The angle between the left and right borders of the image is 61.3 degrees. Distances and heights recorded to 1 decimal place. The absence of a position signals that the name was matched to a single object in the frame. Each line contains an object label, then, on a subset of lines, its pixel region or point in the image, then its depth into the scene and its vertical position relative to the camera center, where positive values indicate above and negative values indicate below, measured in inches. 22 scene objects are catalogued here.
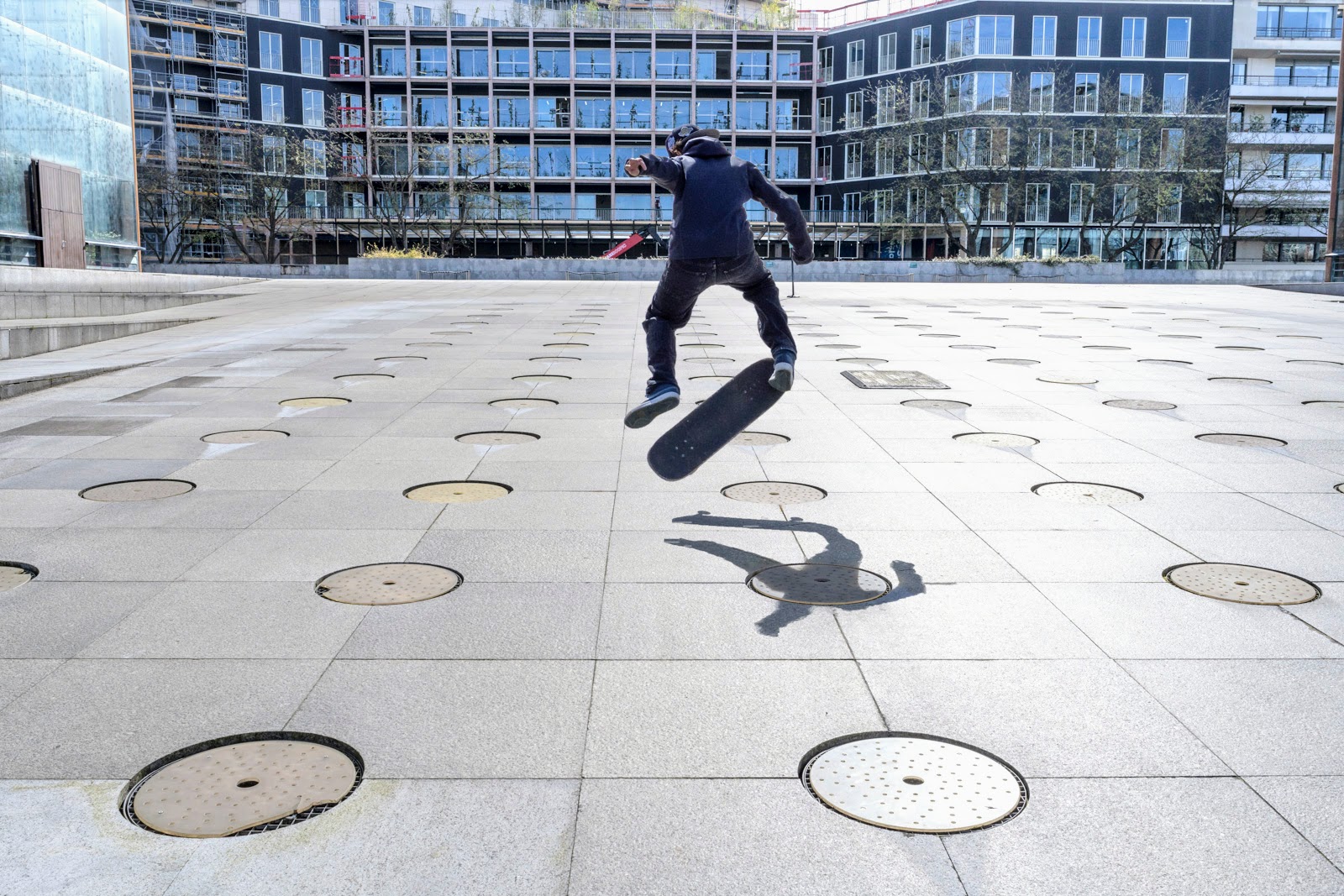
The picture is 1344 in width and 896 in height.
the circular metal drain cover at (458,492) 249.9 -47.1
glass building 999.0 +136.2
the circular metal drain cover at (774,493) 249.0 -46.7
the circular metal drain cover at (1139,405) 370.0 -39.6
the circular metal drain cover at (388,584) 181.8 -49.8
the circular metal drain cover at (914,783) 113.3 -52.2
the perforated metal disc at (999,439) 310.5 -43.1
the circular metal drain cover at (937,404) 374.3 -40.3
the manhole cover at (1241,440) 308.9 -42.6
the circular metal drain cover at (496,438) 314.8 -43.8
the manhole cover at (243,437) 315.9 -44.1
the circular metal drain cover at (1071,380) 434.6 -37.2
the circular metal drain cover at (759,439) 314.8 -43.8
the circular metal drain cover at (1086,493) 246.2 -46.0
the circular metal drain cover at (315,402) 380.8 -40.9
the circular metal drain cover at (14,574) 188.4 -49.9
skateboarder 244.8 +10.4
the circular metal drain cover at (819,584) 181.6 -49.5
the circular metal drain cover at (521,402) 380.5 -40.7
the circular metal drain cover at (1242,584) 179.0 -48.5
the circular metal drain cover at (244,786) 113.1 -52.9
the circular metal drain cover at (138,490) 251.1 -47.3
